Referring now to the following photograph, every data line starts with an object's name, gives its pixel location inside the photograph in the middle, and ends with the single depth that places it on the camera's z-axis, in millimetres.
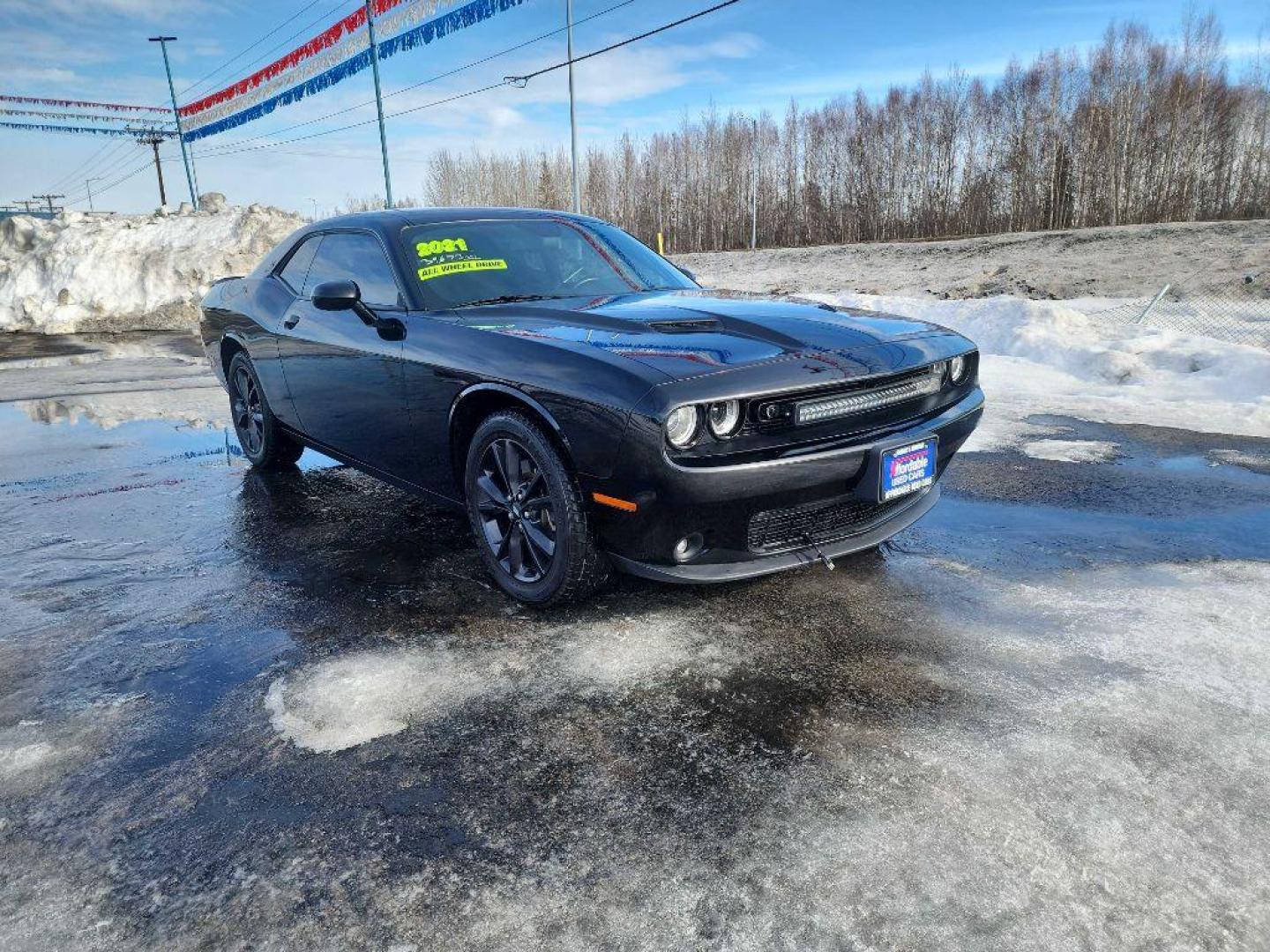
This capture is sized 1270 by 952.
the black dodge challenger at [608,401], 2631
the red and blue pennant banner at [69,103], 37594
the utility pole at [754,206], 45156
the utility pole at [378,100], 20484
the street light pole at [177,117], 31438
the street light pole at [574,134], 25281
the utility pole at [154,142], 43462
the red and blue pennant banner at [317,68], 17344
